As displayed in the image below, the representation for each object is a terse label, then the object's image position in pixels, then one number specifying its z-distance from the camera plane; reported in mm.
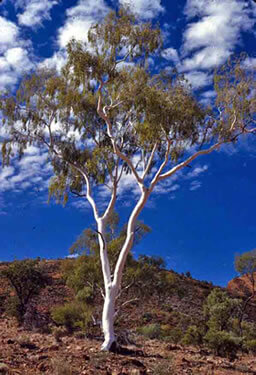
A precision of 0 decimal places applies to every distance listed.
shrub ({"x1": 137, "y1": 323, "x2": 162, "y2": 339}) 19936
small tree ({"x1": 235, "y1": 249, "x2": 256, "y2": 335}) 31188
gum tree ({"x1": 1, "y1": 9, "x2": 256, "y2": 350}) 12789
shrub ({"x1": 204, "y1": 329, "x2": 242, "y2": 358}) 14416
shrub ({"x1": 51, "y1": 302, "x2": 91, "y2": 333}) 20594
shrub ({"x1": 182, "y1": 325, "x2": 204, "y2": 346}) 19209
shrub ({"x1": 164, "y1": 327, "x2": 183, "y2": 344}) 19572
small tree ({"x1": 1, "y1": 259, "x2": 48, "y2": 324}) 23516
